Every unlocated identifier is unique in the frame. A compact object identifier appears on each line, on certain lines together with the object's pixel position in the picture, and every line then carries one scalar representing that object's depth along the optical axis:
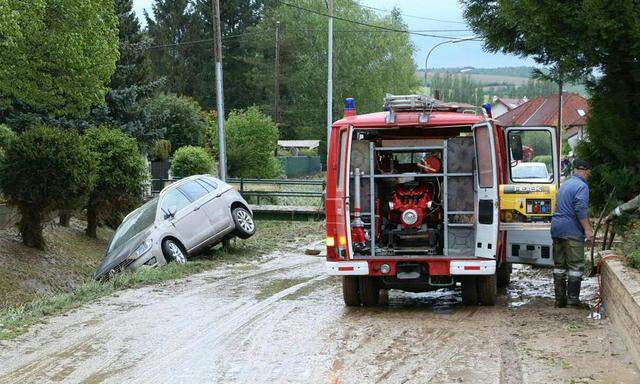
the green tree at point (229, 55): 75.06
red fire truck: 11.34
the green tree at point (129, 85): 37.78
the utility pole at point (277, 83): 62.38
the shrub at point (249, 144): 47.97
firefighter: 11.05
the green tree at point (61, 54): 23.42
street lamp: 44.60
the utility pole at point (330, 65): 36.25
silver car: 17.48
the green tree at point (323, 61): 70.56
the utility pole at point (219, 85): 28.75
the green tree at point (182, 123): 57.53
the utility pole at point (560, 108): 27.17
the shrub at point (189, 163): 42.34
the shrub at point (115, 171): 26.36
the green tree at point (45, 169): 22.95
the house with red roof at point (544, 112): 83.25
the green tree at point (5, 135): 24.65
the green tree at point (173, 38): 74.69
